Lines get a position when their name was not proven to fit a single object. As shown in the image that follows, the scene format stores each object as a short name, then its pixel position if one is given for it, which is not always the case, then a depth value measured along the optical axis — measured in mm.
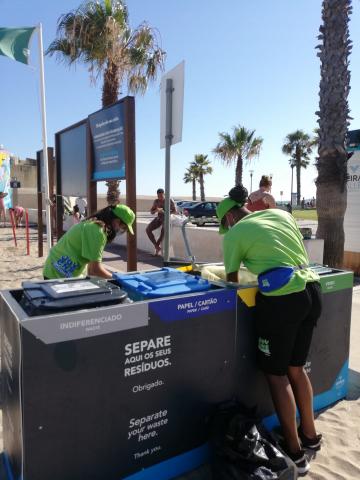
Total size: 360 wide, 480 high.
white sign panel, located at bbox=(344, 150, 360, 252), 8023
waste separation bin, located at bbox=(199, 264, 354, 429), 2461
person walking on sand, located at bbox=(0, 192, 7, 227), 20547
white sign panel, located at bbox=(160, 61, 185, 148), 3676
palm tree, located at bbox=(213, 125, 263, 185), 31875
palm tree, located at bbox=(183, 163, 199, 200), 53359
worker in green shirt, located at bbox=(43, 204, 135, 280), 2920
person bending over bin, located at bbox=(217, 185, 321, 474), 2301
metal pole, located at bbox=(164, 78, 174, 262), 3787
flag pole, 8117
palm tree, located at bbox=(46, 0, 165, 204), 11344
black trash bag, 2049
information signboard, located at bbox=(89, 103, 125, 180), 4742
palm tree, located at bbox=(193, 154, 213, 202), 52750
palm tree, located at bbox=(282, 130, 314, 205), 47150
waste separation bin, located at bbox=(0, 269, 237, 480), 1782
